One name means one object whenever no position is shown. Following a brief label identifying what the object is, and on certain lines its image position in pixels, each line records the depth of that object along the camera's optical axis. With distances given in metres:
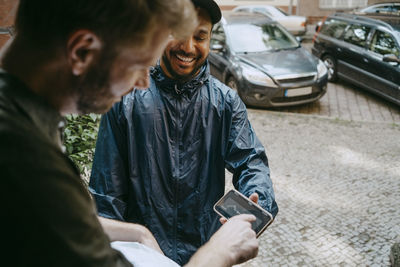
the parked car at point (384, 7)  14.87
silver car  7.71
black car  7.93
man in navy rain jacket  1.85
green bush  3.51
